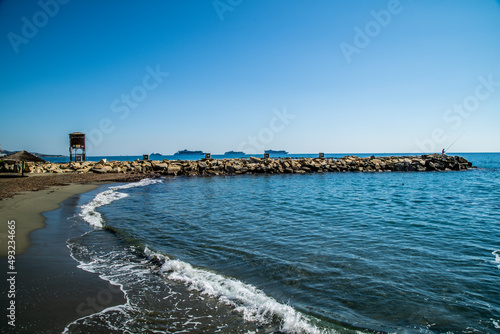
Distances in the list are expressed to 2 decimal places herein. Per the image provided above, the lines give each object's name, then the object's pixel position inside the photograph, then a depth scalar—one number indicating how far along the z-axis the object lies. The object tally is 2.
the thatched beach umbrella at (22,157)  24.10
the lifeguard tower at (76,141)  43.59
